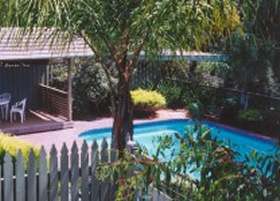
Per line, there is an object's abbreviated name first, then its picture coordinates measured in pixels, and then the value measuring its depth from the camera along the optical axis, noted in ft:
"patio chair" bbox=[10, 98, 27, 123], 54.44
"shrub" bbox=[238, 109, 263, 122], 57.16
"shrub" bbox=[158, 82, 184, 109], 67.62
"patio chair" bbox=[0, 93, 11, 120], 55.36
